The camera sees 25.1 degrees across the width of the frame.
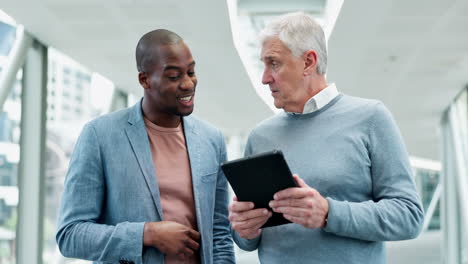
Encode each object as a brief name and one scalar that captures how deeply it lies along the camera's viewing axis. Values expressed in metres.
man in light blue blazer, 2.44
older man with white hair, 2.34
